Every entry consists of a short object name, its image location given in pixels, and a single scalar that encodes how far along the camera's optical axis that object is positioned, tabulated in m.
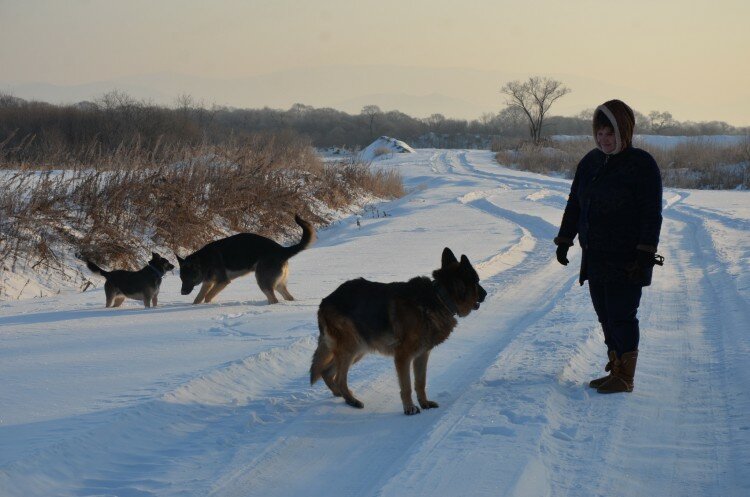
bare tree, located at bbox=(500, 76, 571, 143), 94.62
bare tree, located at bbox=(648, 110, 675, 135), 136.00
